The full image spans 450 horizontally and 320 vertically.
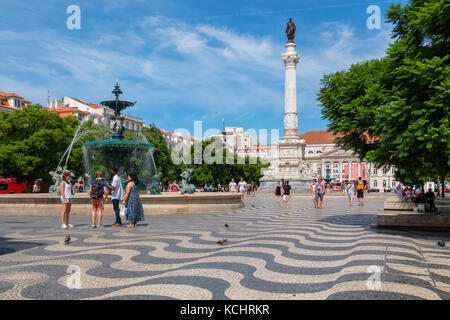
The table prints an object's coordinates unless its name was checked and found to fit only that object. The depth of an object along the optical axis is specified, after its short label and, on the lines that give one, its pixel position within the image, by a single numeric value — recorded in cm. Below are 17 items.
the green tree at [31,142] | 3647
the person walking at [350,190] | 2166
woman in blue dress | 1052
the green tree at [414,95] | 737
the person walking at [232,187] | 2864
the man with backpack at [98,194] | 1037
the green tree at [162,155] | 5794
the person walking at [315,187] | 2022
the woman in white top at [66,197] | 1011
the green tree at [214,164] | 6272
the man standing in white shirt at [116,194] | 1077
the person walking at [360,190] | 2178
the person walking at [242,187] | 2685
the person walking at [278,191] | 2251
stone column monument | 5319
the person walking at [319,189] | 1964
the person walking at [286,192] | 1962
